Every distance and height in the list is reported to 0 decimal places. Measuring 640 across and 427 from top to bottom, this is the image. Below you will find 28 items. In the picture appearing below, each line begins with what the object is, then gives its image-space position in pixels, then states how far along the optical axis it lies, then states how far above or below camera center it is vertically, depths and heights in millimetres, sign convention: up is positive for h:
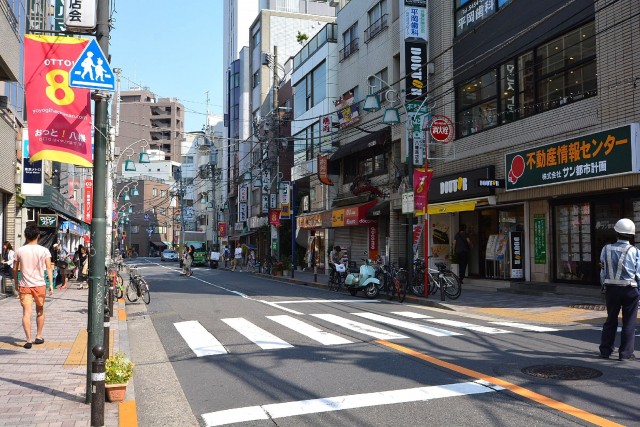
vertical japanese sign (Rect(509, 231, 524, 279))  18812 -457
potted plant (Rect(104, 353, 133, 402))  6137 -1464
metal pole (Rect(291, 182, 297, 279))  35562 +1697
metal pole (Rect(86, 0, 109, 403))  5777 -53
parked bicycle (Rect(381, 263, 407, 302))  17969 -1222
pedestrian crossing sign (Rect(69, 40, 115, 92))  5820 +1767
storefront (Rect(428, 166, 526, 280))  19266 +770
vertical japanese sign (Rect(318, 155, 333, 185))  33906 +4380
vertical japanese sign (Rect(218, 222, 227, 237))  71500 +1656
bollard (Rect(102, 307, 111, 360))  6739 -1077
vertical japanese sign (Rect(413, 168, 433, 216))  18172 +1632
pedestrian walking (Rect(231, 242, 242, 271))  44428 -1088
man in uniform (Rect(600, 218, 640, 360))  7809 -606
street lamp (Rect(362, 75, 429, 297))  18194 +3829
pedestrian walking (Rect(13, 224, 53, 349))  8961 -466
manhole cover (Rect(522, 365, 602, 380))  6949 -1615
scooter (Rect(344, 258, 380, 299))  19016 -1284
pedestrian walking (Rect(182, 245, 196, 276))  33156 -970
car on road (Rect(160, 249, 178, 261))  75625 -1684
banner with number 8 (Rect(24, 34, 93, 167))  6082 +1501
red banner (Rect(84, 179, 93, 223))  32172 +2768
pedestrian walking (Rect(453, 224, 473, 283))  20000 -206
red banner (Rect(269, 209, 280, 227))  36719 +1718
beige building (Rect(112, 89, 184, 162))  108812 +24010
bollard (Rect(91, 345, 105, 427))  5145 -1308
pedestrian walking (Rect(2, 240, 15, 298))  18500 -567
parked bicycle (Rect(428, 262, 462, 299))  17298 -1179
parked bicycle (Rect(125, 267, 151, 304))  17141 -1390
